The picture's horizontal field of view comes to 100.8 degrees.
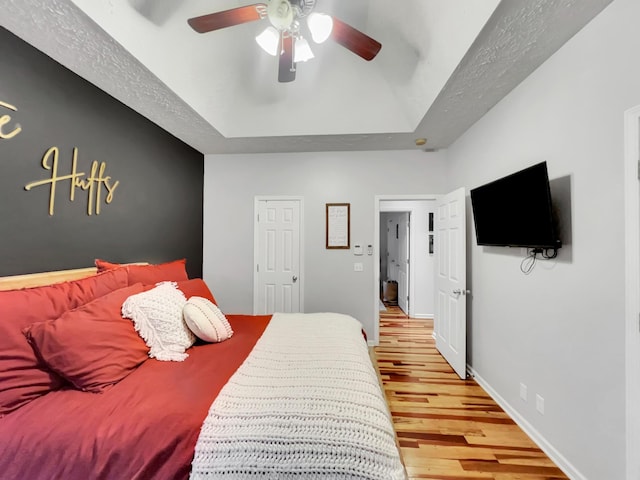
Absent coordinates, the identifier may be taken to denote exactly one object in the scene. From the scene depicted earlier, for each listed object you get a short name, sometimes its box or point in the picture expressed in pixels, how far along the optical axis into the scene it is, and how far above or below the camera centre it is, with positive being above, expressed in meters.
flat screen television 1.65 +0.24
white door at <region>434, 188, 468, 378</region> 2.65 -0.42
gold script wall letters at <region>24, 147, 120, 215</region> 1.71 +0.43
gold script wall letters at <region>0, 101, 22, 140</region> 1.49 +0.65
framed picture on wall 3.46 +0.23
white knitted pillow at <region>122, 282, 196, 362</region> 1.46 -0.47
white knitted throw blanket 0.87 -0.67
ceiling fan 1.44 +1.24
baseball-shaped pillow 1.62 -0.50
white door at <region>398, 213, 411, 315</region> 4.98 -0.36
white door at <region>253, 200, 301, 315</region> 3.52 -0.20
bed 0.89 -0.65
